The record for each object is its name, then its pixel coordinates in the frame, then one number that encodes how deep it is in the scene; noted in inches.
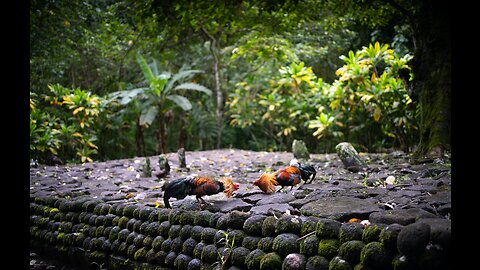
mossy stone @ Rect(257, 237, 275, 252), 92.0
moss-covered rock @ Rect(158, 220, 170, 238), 116.2
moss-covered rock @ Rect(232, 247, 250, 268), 94.6
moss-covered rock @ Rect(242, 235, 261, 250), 95.7
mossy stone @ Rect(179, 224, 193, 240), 110.8
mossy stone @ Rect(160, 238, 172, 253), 113.1
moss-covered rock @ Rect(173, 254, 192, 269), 105.9
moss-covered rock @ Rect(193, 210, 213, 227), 108.7
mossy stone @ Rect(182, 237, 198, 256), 107.4
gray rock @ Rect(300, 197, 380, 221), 92.9
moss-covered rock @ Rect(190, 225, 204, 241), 107.5
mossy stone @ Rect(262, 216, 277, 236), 94.6
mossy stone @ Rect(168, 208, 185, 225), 115.3
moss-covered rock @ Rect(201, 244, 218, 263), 100.0
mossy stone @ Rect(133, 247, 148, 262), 118.6
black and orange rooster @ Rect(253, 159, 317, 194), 127.0
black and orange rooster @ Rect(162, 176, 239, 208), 114.0
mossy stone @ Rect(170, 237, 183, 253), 111.0
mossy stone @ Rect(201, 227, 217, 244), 104.2
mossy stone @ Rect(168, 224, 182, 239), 113.3
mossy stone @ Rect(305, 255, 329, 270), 81.0
